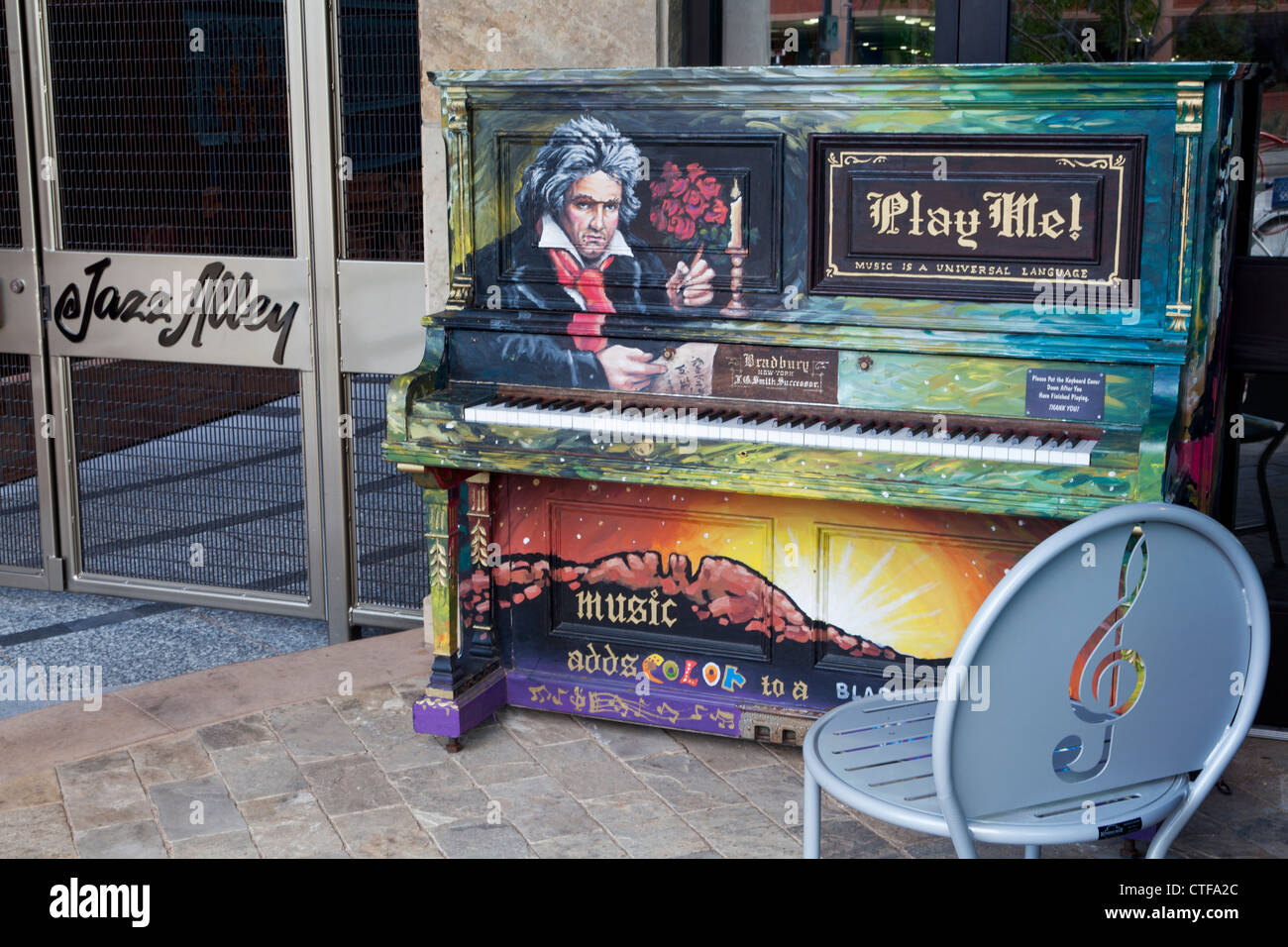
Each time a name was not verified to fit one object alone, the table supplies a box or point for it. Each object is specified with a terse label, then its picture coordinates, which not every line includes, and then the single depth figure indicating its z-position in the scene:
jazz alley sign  4.44
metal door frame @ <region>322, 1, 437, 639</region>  4.21
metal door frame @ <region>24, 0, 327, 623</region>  4.25
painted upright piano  2.88
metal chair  1.85
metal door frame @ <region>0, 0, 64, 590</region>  4.66
